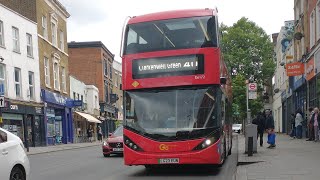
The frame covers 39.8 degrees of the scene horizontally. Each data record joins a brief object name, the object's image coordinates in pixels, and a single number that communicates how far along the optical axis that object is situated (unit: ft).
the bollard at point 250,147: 49.49
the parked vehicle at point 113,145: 59.82
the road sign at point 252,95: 60.53
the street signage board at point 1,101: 73.51
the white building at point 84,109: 150.82
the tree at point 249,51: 191.11
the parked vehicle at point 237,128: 203.63
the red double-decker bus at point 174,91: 36.19
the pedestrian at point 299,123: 80.94
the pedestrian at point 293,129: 92.07
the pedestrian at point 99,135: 155.81
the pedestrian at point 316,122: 69.95
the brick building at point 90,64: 188.34
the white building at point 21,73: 96.73
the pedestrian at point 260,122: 61.93
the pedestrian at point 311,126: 72.64
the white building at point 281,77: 125.70
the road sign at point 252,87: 60.44
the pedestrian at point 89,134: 148.46
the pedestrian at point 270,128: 59.93
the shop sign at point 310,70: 81.66
